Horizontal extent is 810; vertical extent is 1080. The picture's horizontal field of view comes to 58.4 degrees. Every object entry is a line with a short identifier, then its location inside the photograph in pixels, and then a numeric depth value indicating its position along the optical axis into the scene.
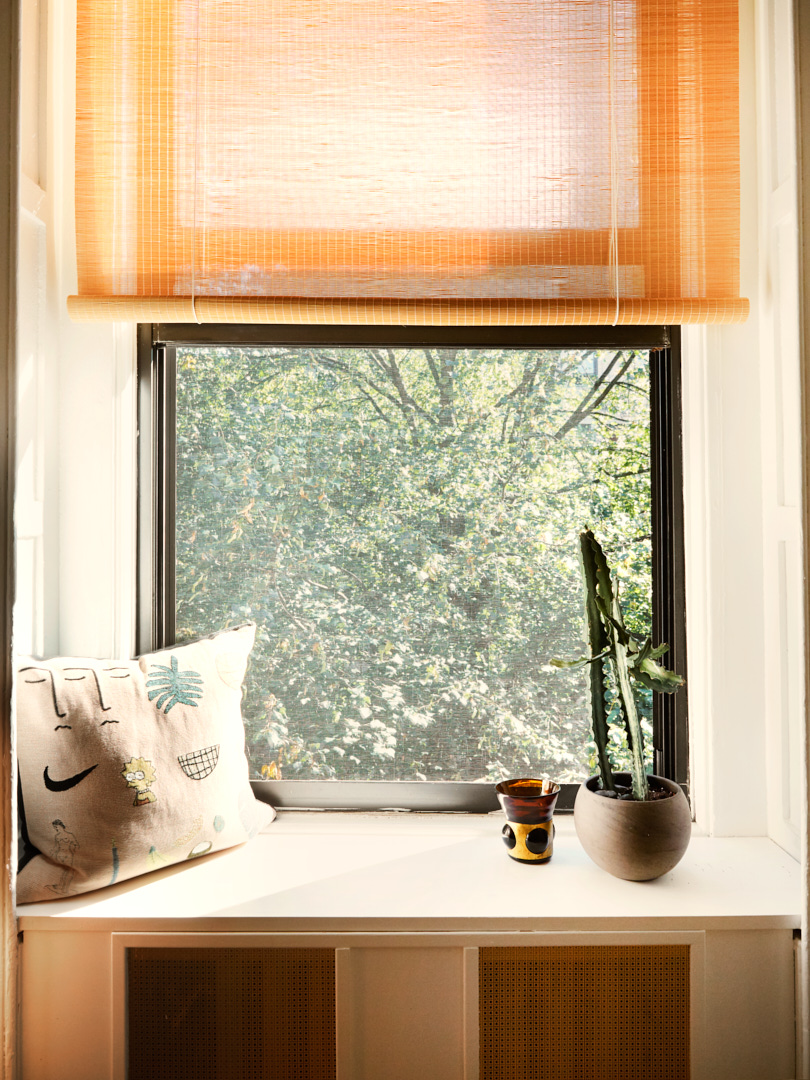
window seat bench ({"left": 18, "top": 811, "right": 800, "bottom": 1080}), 1.15
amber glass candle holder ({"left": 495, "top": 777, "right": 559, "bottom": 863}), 1.33
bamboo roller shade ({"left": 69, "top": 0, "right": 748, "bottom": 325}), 1.43
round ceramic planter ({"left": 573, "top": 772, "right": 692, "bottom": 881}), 1.23
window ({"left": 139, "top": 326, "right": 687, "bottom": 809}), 1.55
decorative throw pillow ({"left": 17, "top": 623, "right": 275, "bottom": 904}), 1.23
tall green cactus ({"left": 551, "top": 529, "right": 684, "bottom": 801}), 1.25
